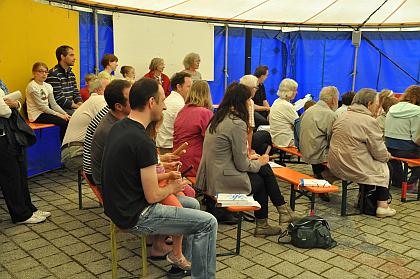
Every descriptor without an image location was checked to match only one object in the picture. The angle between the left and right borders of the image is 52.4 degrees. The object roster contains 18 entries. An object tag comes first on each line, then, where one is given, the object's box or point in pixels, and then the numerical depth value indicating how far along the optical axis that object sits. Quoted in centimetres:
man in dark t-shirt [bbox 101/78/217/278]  245
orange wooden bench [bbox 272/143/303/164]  537
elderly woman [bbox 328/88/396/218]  417
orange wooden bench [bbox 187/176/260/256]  321
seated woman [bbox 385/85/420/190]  491
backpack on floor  355
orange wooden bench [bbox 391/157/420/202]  477
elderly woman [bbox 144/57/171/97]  680
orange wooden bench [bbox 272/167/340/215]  371
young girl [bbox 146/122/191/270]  289
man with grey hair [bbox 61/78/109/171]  409
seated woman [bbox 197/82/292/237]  342
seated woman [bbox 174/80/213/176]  395
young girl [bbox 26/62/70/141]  537
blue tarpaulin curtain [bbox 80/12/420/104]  900
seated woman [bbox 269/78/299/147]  559
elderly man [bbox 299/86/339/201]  473
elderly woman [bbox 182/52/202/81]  619
